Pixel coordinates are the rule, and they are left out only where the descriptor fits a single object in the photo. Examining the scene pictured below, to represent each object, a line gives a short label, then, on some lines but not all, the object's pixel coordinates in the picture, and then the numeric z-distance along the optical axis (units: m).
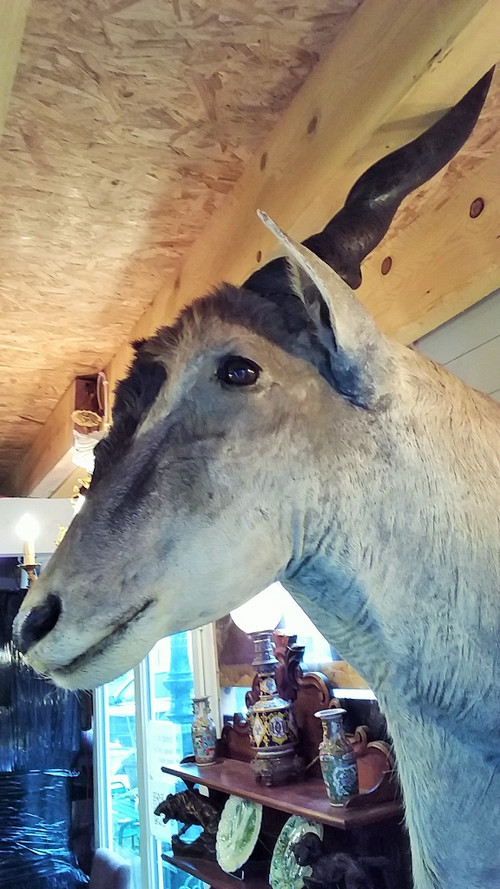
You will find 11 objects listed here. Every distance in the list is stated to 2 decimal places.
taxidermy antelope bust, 0.63
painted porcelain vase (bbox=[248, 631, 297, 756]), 1.49
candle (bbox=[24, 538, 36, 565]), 2.12
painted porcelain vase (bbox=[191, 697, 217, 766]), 1.89
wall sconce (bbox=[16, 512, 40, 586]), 2.02
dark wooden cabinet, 1.14
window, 2.93
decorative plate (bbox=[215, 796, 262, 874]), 1.57
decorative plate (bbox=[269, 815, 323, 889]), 1.35
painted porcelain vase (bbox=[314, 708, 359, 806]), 1.21
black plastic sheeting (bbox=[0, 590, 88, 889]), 3.51
